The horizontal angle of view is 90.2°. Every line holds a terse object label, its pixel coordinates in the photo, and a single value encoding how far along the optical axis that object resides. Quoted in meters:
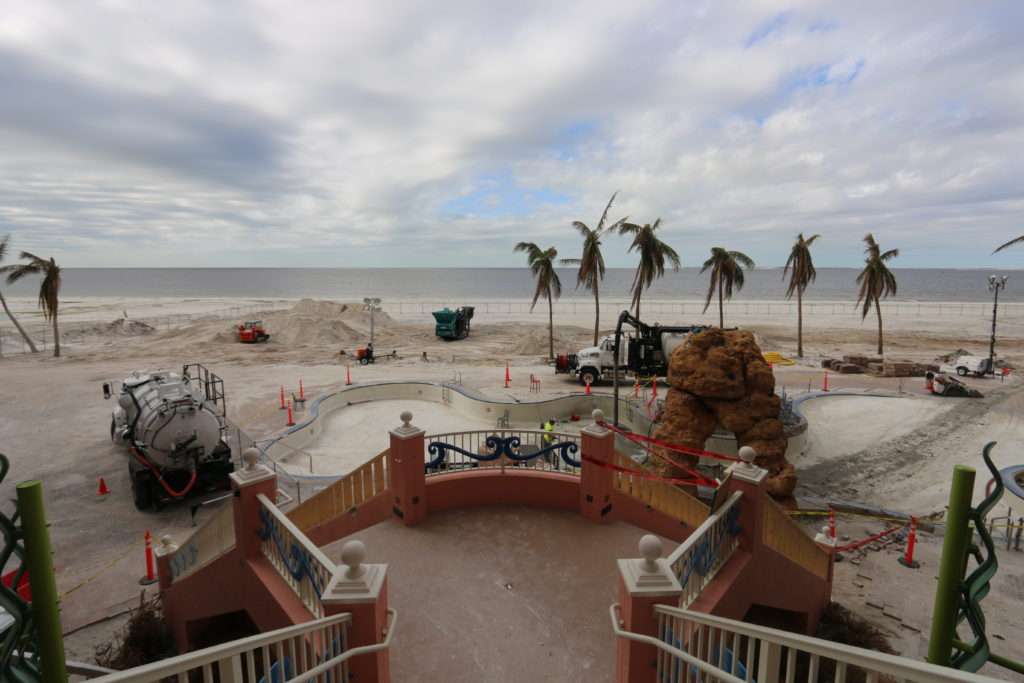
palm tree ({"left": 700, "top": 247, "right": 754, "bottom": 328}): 36.88
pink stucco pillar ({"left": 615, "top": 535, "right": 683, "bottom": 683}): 4.52
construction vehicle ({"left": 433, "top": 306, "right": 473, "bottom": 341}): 46.62
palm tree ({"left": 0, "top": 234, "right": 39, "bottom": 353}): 36.44
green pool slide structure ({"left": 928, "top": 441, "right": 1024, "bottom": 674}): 2.68
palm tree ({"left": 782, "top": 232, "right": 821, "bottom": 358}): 38.03
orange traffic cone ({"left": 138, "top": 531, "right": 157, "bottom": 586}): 10.43
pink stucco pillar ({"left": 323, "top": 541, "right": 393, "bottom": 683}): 4.33
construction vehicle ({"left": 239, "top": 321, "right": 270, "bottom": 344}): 41.25
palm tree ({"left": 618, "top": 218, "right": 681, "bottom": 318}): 27.67
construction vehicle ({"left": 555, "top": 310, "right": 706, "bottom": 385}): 23.06
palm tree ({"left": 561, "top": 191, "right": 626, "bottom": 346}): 30.61
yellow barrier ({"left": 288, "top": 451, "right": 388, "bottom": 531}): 8.52
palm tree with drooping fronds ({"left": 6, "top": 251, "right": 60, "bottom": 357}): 35.66
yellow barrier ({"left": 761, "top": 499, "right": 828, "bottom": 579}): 7.27
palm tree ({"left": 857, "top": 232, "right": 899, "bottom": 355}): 38.09
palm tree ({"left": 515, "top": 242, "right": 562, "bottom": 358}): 38.88
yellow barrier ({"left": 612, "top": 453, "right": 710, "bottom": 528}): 8.51
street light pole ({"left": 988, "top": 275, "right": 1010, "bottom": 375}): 29.48
